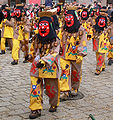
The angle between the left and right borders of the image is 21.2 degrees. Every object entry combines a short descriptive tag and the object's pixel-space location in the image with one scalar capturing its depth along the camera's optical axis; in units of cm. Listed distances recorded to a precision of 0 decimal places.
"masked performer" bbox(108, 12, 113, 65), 1044
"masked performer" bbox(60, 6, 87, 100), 668
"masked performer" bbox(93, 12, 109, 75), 923
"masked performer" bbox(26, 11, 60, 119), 561
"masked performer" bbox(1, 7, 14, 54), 1176
